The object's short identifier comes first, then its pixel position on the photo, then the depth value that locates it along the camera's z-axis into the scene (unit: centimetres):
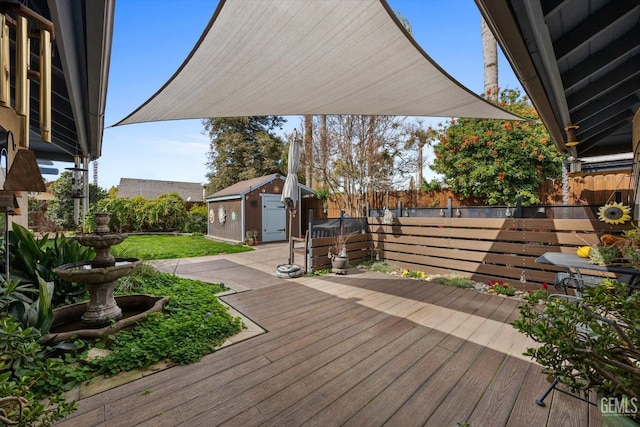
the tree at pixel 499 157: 633
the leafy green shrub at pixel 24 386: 81
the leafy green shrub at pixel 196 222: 1384
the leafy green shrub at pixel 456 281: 431
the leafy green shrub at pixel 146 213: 1249
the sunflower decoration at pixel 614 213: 276
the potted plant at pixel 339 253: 511
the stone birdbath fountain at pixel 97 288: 225
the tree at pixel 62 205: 1259
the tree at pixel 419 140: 955
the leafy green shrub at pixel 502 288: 394
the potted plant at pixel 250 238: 997
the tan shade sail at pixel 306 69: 203
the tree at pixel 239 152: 1839
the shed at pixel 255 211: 1028
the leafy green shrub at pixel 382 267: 537
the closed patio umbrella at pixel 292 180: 501
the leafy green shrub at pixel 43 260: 274
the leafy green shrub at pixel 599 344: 76
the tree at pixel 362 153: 944
